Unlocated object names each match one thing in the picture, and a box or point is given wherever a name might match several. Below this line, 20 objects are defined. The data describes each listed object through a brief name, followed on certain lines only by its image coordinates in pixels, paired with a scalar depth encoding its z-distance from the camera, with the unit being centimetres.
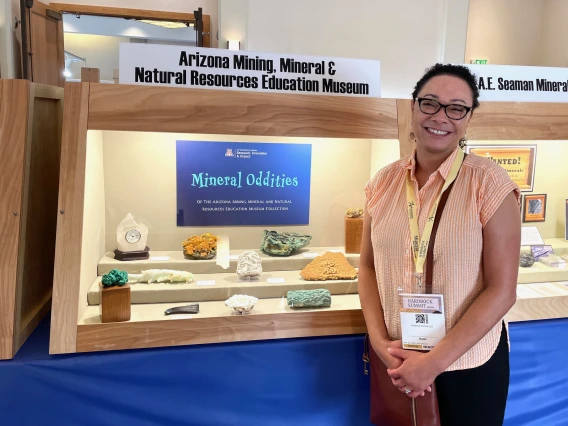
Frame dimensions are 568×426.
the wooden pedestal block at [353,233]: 189
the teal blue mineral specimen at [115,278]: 151
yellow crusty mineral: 179
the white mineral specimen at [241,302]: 156
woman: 114
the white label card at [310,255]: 192
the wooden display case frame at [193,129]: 138
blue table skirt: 141
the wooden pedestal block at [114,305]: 148
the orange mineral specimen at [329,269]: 182
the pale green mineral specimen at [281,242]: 187
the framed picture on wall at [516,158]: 192
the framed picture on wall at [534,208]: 216
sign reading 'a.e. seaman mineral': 178
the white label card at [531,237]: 206
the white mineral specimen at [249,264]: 178
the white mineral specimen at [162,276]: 168
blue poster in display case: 172
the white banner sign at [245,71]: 150
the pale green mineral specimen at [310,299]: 165
